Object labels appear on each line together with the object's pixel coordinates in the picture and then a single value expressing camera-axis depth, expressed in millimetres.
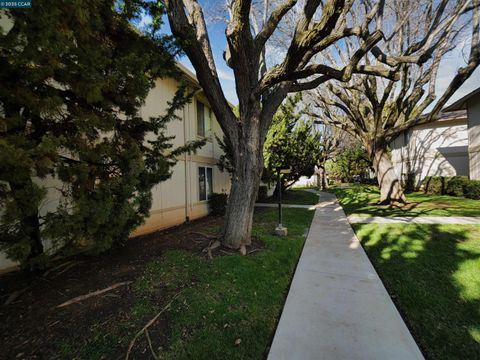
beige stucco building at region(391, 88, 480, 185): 18484
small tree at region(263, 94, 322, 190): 11852
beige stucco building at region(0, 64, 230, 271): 7293
